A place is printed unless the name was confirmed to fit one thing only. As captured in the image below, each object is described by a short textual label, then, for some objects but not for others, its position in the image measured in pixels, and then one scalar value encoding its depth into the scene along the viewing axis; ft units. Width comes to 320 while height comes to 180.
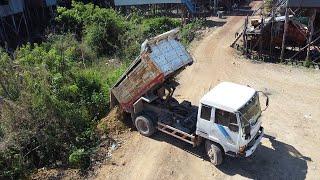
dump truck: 32.89
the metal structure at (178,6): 105.40
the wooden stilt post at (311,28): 60.95
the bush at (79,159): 36.09
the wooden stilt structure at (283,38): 65.41
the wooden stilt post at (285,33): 63.26
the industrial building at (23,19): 87.92
